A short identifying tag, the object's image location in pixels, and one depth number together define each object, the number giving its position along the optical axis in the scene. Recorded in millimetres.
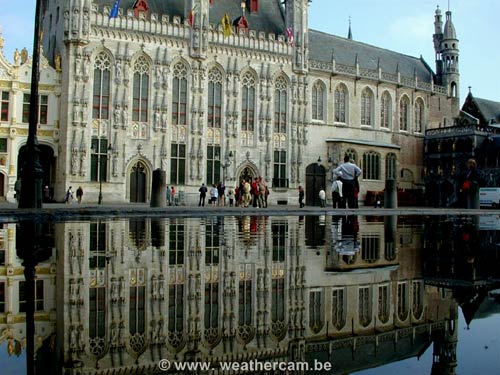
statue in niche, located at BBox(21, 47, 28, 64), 37906
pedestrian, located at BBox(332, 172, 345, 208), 27414
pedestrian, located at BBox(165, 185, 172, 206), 39238
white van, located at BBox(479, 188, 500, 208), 48156
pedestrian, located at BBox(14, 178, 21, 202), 28656
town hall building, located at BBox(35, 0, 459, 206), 38844
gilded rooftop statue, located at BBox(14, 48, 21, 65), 37531
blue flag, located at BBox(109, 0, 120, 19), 37900
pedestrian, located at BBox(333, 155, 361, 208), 22016
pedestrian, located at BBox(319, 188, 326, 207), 35994
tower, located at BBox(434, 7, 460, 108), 60188
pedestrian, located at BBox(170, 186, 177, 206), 39534
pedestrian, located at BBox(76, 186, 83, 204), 35947
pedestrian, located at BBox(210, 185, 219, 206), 38219
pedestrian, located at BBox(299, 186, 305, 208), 35250
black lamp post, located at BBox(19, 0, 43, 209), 18109
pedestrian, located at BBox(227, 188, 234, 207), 42819
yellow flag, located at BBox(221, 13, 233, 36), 42438
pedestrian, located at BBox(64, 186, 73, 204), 36406
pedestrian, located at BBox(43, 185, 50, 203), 37469
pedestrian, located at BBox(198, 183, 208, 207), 37375
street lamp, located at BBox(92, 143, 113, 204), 38384
